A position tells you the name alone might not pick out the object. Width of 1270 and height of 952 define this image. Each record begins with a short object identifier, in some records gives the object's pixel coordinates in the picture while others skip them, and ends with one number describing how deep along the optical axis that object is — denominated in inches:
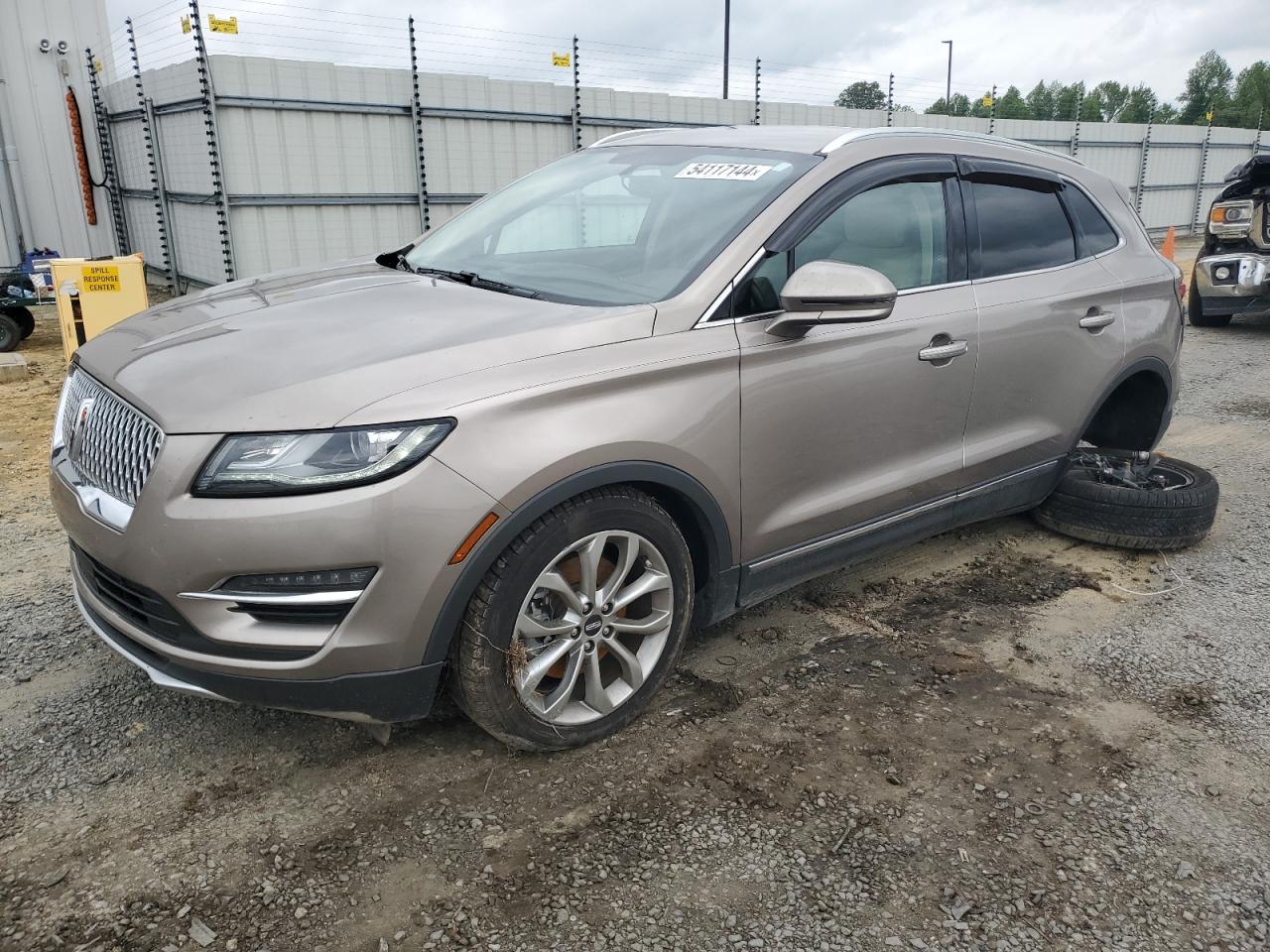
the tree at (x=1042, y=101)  2992.4
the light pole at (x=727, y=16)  1173.7
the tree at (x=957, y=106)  2368.4
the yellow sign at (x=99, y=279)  315.3
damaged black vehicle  390.0
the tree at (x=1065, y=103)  3337.1
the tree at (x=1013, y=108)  3068.4
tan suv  92.8
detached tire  171.9
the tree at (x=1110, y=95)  4111.7
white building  527.5
